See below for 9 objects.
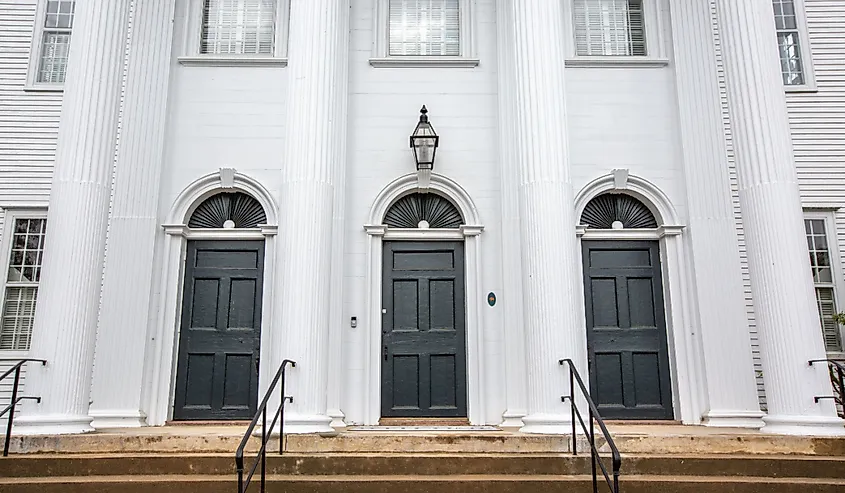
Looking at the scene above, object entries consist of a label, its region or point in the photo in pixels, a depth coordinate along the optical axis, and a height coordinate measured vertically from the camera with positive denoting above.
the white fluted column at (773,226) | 7.44 +1.67
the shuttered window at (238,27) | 10.55 +5.33
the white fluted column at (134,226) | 9.16 +2.08
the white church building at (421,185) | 8.41 +2.60
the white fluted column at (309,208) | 7.77 +1.99
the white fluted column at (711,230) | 9.23 +1.99
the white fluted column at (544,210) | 7.70 +1.93
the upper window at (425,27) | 10.61 +5.34
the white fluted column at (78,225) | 7.45 +1.71
